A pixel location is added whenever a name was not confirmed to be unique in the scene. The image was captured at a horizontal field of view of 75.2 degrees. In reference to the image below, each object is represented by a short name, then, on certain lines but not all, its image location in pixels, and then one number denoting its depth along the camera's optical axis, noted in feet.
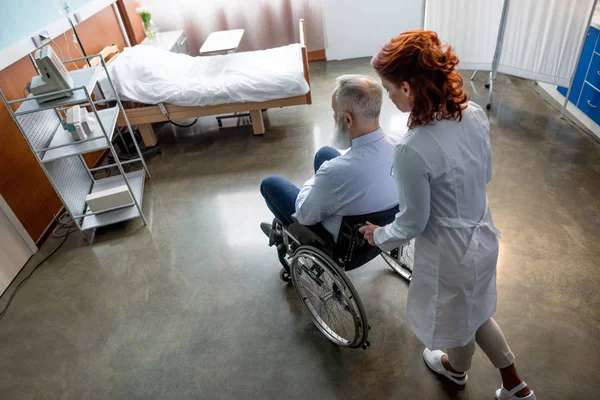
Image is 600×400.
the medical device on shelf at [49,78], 6.65
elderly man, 4.31
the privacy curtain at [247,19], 15.55
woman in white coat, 3.14
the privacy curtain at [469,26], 10.94
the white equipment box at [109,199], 8.42
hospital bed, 10.52
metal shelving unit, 7.16
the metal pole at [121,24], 13.42
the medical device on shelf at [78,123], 7.61
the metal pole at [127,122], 9.09
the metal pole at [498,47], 10.36
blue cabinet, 9.42
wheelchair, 4.69
